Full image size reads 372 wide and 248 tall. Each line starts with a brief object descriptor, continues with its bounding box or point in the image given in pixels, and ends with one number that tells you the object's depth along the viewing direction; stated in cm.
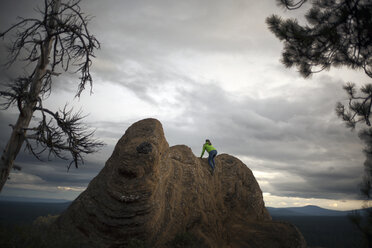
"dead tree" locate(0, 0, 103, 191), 852
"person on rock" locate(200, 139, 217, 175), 1862
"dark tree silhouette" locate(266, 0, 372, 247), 1059
